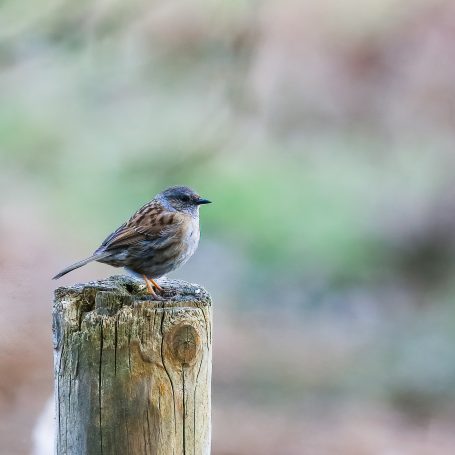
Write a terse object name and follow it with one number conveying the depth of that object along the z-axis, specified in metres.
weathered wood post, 6.27
